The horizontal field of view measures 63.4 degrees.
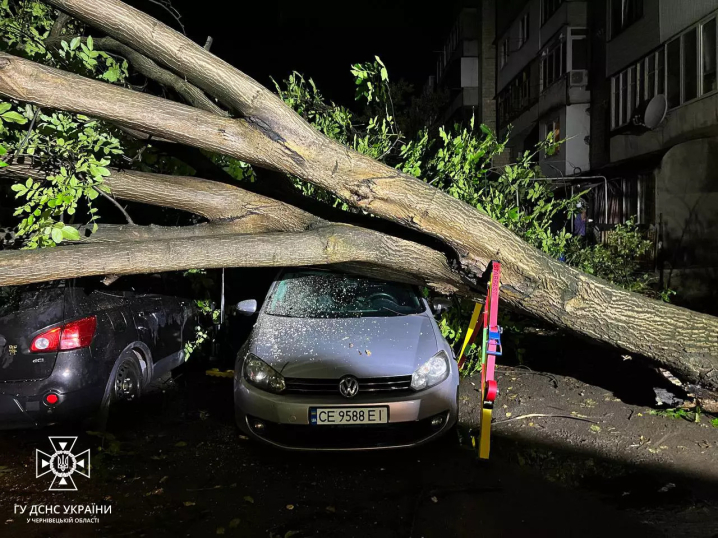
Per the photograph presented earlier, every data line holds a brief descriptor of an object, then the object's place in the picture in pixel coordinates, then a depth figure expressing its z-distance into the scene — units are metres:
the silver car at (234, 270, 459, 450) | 4.42
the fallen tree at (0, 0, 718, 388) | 3.93
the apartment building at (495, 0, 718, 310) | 13.59
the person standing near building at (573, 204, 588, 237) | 19.48
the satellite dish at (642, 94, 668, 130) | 15.37
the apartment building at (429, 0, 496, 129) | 35.66
